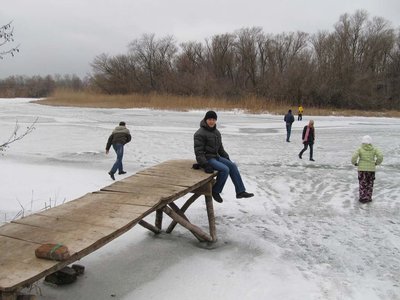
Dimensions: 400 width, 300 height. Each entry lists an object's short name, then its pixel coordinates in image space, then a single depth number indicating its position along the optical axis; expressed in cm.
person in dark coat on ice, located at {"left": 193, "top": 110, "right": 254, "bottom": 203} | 638
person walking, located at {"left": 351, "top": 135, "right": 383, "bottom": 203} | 884
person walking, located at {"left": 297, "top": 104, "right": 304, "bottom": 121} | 3216
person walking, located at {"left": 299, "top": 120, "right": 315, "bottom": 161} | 1468
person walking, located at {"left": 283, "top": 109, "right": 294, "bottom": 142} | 1928
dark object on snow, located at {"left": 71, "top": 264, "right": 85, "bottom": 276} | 493
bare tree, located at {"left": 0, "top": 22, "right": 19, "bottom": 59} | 488
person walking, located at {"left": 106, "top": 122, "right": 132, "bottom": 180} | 1129
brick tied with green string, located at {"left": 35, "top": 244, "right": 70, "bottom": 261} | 323
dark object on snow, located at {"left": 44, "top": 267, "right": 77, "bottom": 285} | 470
